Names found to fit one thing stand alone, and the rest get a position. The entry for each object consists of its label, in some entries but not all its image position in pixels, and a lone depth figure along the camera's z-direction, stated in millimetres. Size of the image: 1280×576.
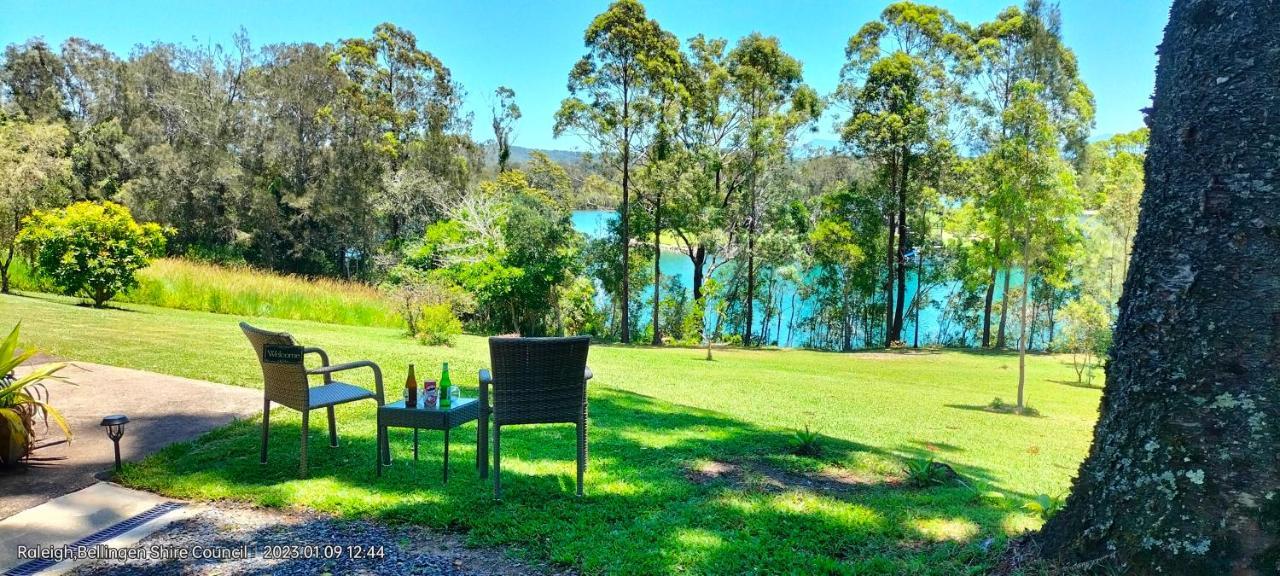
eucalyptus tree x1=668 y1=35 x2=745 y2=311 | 22541
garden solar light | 3740
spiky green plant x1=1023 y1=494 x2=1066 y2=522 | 2959
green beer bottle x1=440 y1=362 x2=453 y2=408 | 3998
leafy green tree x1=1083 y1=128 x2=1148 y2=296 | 18969
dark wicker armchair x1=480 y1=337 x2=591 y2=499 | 3549
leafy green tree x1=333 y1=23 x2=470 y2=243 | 26406
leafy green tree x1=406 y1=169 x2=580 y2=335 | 19953
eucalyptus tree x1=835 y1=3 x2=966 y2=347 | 22406
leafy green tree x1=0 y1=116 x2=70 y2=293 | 13047
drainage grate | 2854
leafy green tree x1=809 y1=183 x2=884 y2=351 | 25297
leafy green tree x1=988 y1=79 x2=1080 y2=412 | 10258
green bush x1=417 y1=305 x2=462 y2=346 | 11086
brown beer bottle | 3969
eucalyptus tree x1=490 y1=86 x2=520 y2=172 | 31359
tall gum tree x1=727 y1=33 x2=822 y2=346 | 22312
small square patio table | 3840
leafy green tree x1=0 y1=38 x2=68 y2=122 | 28375
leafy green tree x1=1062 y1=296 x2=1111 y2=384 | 15289
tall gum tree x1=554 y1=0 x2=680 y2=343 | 19391
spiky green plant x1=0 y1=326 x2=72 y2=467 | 3842
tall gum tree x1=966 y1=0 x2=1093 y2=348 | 15781
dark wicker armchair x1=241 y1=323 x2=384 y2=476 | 3711
